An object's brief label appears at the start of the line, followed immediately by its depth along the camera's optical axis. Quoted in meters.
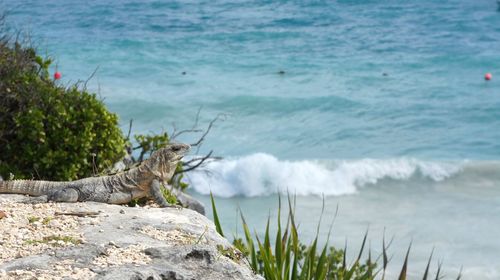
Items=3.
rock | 8.87
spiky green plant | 11.08
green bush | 15.02
